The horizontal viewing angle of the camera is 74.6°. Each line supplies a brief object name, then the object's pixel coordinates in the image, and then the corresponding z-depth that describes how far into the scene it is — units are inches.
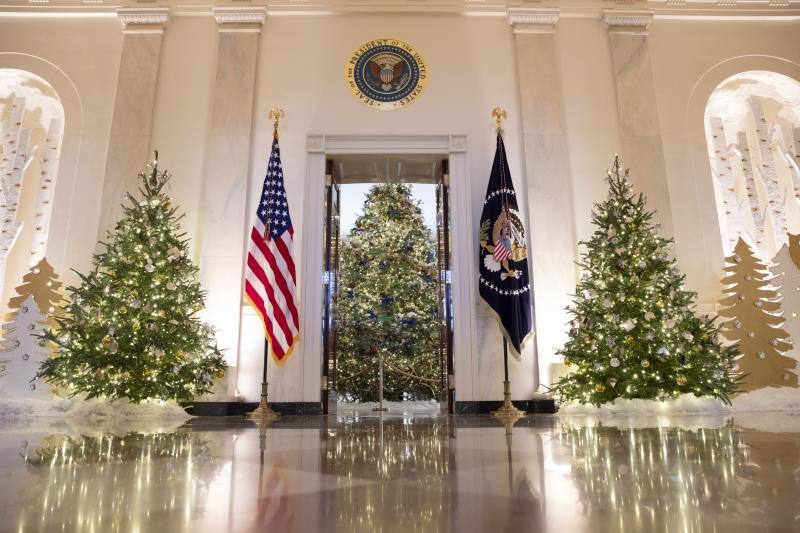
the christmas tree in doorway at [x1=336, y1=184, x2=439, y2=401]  483.8
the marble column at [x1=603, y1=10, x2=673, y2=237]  309.9
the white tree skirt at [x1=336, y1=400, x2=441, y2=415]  428.5
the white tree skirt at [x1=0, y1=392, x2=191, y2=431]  192.7
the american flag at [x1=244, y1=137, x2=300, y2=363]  265.4
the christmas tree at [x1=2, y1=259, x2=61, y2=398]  244.8
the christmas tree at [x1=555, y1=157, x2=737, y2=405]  213.8
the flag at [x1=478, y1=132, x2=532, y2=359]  268.1
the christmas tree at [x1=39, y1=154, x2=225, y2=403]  218.4
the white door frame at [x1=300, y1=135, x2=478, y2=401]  283.4
